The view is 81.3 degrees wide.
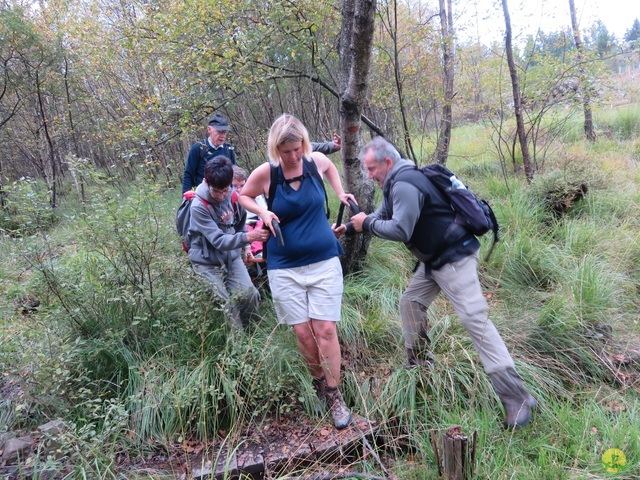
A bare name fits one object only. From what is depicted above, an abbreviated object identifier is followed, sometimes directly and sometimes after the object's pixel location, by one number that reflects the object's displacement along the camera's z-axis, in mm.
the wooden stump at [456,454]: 1802
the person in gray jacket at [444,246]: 2436
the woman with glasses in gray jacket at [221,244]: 3076
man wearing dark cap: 4418
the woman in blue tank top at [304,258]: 2582
